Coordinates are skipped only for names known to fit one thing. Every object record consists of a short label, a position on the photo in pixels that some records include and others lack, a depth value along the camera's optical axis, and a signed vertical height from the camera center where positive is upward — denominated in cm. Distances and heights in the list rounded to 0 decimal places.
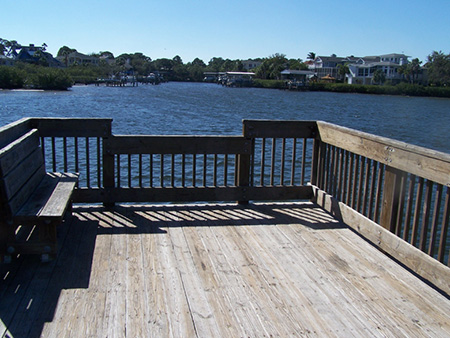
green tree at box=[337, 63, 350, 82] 13100 +314
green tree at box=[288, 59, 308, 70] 14962 +467
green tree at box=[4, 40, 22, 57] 14175 +709
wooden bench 391 -120
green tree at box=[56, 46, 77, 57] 18068 +868
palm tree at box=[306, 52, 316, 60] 18650 +985
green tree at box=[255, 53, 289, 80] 14438 +387
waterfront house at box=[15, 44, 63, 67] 12115 +377
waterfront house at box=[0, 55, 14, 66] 10702 +209
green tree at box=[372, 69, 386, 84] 11531 +179
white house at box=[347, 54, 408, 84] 11744 +385
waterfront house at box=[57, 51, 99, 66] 15625 +473
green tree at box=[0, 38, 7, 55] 13995 +688
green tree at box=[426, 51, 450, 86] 10394 +346
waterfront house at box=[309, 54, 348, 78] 14162 +502
